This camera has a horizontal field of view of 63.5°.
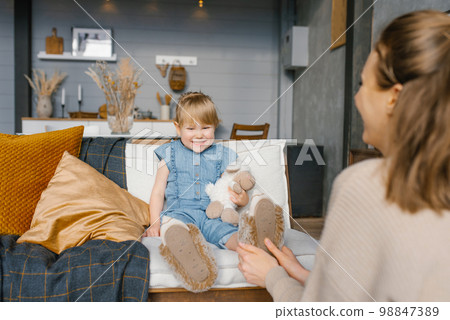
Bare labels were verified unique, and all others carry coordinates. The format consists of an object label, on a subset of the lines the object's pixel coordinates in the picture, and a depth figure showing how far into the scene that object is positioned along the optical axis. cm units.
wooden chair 338
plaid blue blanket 108
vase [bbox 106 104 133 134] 266
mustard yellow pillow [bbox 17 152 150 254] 128
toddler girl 146
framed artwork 426
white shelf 418
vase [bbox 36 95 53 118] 388
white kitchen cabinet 359
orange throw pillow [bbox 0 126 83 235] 137
